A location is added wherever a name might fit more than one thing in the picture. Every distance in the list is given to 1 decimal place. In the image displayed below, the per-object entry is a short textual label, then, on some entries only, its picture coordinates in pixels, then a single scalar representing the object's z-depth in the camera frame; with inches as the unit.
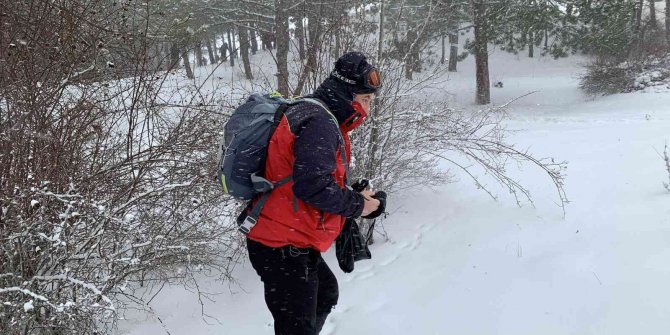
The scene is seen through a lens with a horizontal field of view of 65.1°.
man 82.5
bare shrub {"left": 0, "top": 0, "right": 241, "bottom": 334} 103.7
